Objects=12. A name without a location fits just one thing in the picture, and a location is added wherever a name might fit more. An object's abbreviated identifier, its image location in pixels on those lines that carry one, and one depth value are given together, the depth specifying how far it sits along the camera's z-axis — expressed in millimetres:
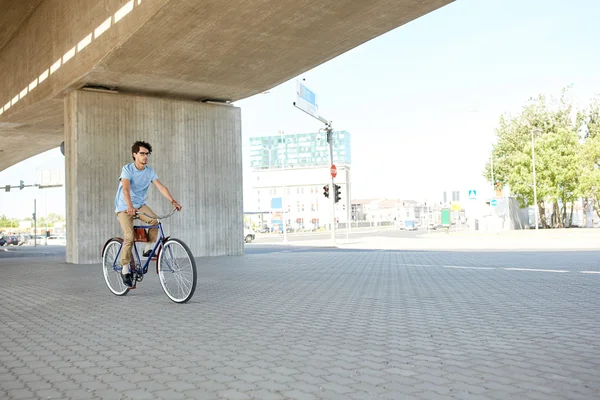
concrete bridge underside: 12047
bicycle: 6730
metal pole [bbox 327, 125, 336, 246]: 29283
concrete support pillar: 16281
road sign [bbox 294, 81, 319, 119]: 22797
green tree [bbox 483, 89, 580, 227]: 47500
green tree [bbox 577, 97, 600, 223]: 46469
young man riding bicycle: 7223
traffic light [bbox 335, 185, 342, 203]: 30000
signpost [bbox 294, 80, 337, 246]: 22969
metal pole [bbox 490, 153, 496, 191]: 52912
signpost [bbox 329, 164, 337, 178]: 28320
